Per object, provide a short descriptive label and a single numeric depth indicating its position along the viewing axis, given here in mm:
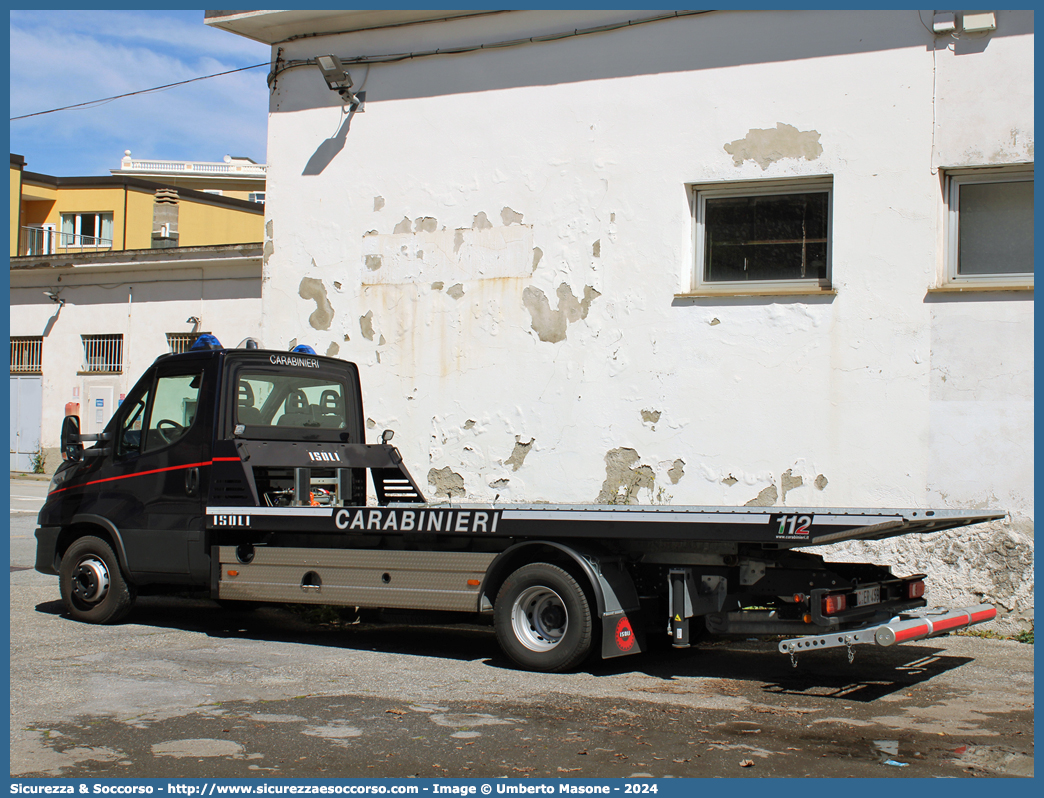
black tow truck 6363
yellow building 37281
